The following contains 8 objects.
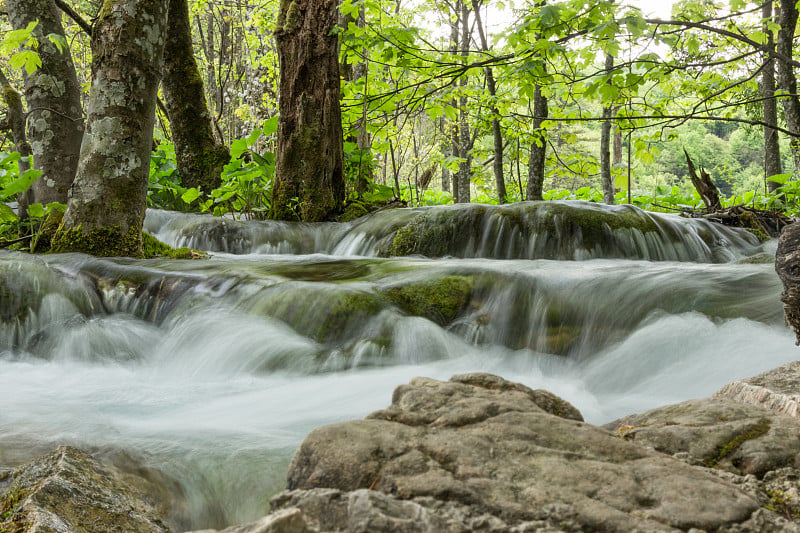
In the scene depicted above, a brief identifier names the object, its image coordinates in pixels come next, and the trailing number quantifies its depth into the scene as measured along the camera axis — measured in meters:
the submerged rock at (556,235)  5.66
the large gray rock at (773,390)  1.55
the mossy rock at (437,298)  3.62
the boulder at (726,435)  1.28
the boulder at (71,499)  1.28
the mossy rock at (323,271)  4.43
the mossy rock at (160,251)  4.87
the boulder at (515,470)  1.02
